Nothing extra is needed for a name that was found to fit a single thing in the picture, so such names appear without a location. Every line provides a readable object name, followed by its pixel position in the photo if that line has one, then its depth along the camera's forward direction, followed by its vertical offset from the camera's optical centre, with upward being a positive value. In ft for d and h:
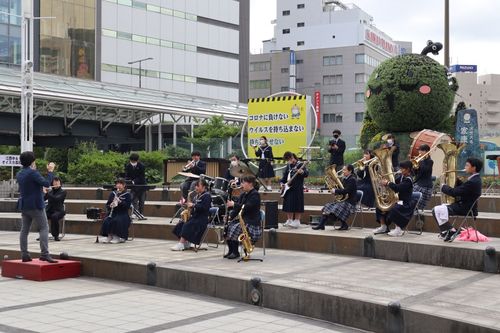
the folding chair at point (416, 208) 39.29 -2.18
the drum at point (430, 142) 54.75 +2.61
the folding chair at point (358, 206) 44.79 -2.44
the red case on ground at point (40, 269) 36.73 -5.76
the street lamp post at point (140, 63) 182.70 +31.82
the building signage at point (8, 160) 78.48 +1.35
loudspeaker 44.16 -2.90
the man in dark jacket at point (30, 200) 36.68 -1.65
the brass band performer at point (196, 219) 39.63 -2.99
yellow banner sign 74.13 +5.93
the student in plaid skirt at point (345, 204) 42.76 -2.13
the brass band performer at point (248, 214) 36.60 -2.42
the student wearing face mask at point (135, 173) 52.65 -0.13
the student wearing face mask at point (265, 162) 57.11 +0.91
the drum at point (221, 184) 47.09 -0.94
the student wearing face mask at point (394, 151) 43.00 +1.65
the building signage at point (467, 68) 371.56 +60.89
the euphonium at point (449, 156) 40.70 +1.07
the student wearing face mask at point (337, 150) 56.80 +2.00
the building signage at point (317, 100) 264.72 +29.79
